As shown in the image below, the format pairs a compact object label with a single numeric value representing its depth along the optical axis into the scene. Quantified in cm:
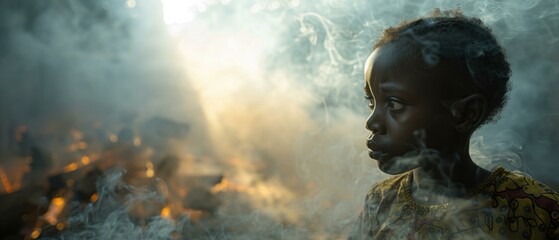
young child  145
